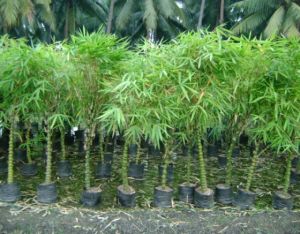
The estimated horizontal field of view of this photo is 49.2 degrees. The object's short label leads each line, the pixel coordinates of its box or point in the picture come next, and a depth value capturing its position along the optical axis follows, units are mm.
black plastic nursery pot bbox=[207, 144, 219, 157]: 5273
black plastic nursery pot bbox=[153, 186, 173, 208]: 3133
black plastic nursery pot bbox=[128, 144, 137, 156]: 4873
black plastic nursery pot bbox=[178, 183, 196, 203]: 3283
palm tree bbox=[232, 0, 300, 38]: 8852
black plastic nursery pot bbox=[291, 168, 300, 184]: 4205
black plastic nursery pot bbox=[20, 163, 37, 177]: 3935
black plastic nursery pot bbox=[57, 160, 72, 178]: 3926
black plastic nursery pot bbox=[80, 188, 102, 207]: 3125
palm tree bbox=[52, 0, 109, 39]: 12250
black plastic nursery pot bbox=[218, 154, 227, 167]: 4684
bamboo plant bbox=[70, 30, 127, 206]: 2992
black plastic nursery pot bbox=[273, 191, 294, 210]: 3217
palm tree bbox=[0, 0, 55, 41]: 7680
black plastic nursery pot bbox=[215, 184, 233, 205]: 3316
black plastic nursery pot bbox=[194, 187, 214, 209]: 3164
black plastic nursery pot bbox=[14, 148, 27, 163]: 4402
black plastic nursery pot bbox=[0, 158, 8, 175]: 3986
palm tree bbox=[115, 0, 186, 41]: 10984
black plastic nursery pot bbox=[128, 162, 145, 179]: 4004
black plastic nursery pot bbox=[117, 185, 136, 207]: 3133
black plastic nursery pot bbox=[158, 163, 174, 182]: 3886
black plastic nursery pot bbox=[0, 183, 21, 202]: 3125
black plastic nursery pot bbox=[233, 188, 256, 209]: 3219
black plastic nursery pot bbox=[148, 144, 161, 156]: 5085
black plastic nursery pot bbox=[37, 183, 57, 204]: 3135
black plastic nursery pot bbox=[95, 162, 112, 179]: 3996
